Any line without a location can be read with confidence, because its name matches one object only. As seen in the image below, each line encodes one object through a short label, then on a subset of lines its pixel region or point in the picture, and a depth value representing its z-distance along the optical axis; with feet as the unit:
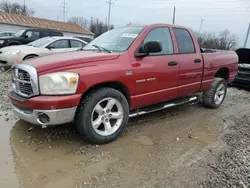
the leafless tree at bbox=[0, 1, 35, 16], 234.17
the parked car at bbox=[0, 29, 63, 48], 38.91
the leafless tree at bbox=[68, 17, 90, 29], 288.71
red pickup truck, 9.91
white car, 28.47
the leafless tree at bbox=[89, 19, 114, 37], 210.22
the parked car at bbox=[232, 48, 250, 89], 26.94
